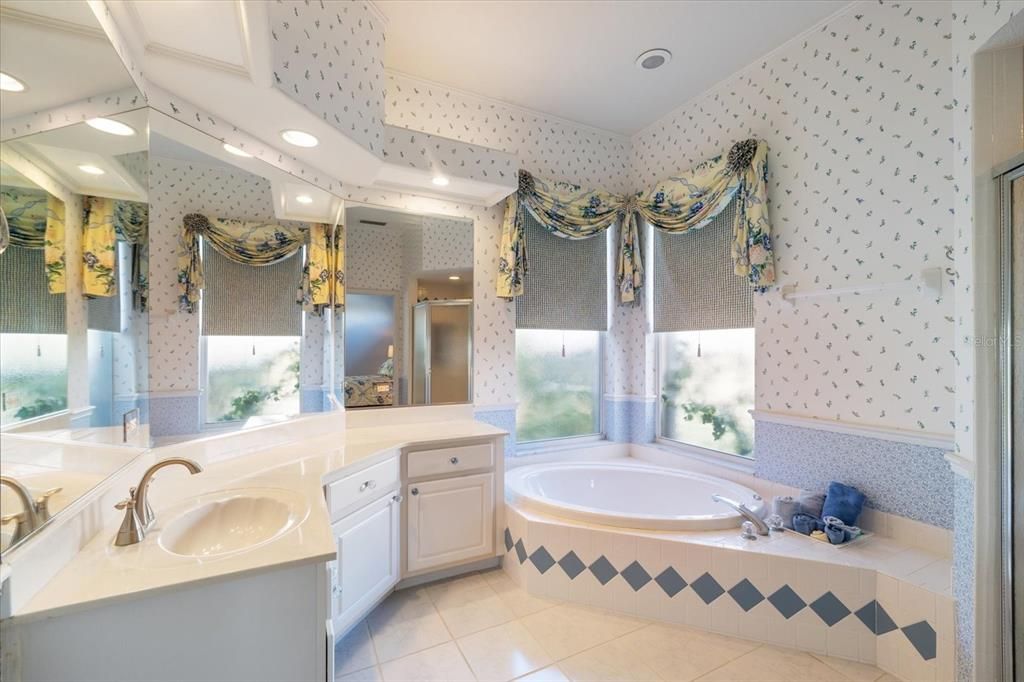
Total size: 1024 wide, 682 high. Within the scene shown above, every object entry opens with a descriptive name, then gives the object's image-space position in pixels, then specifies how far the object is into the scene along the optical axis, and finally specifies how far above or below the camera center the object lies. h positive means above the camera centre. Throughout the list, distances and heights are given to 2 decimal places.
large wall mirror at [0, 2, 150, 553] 0.79 +0.18
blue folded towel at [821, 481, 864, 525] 2.07 -0.76
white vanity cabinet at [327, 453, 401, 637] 1.82 -0.88
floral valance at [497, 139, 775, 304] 2.49 +0.88
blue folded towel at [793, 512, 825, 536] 2.09 -0.85
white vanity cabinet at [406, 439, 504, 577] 2.29 -0.87
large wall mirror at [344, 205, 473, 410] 2.61 +0.20
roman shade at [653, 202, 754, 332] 2.75 +0.40
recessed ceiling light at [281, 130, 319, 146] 1.89 +0.89
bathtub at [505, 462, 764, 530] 2.49 -0.92
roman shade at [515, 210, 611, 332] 3.17 +0.44
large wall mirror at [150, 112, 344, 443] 1.62 +0.23
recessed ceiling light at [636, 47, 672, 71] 2.48 +1.62
